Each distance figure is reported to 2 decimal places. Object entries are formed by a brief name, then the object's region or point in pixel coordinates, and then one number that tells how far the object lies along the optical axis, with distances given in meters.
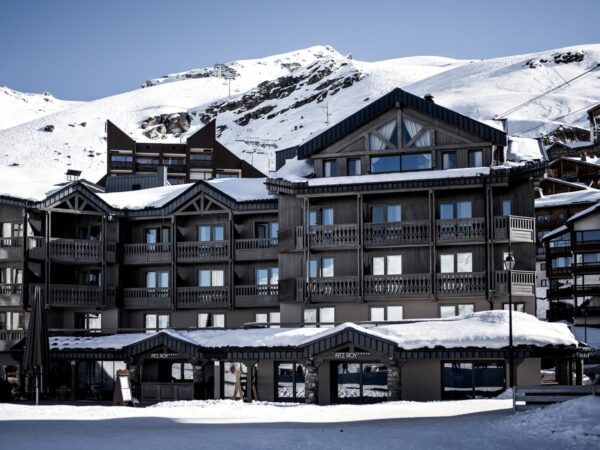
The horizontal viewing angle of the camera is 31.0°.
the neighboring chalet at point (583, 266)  79.12
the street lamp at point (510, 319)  37.62
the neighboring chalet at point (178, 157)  129.12
